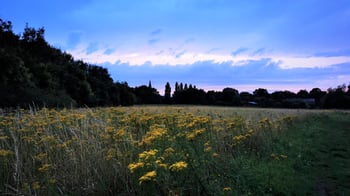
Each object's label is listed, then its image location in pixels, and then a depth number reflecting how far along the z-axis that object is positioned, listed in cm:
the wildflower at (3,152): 368
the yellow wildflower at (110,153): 391
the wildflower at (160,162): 289
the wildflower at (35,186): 336
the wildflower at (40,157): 402
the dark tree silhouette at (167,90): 7066
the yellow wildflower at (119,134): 405
